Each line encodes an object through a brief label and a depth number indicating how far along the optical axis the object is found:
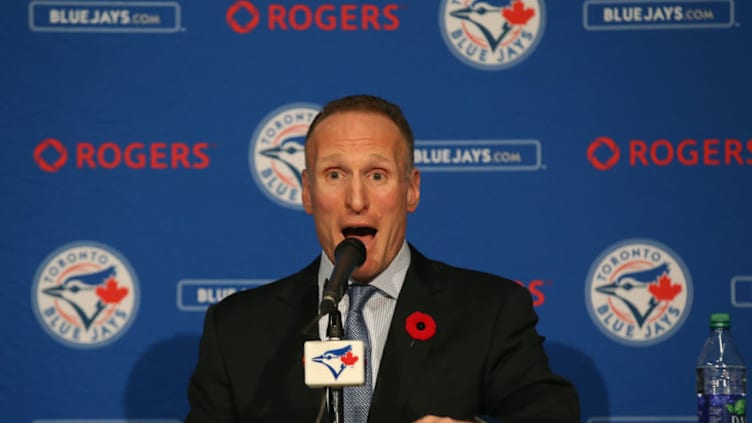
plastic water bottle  7.86
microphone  7.21
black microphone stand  7.24
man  7.63
